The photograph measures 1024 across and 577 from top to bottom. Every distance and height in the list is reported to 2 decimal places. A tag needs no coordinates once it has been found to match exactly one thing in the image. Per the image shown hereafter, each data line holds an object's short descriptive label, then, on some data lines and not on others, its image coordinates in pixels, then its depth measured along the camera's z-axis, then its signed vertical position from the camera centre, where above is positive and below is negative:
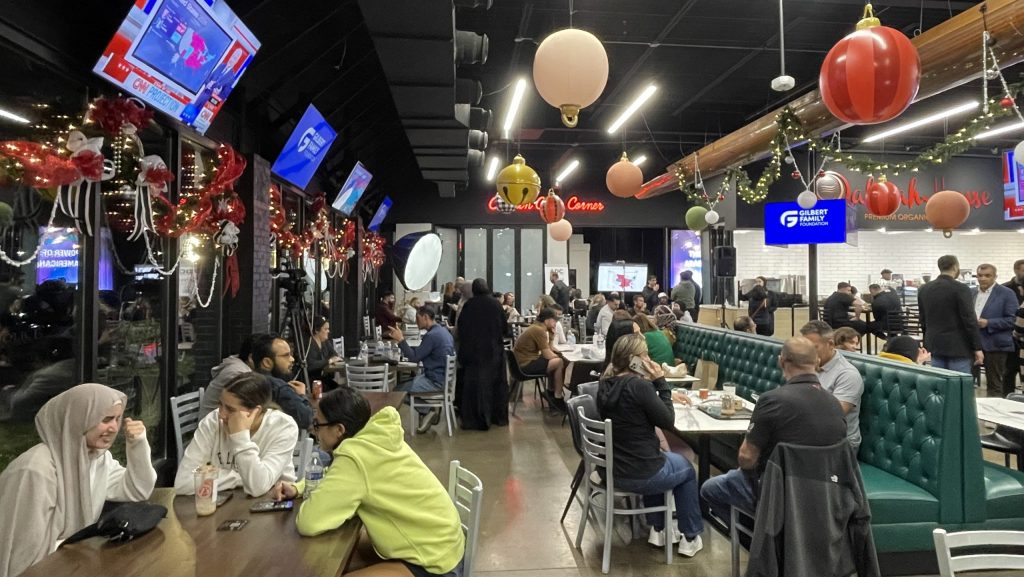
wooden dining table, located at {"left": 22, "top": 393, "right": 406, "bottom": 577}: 1.78 -0.80
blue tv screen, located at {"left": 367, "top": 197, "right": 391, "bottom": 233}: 12.24 +1.61
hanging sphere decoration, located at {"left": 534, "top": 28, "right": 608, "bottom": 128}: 3.45 +1.27
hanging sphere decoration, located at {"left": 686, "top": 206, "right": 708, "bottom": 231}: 10.84 +1.28
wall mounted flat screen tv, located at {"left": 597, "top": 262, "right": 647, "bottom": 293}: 16.08 +0.35
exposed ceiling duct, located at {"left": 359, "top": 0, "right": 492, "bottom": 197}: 4.19 +1.91
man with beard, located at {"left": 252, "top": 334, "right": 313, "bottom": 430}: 3.64 -0.52
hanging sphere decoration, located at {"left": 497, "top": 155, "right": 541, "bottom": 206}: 6.47 +1.13
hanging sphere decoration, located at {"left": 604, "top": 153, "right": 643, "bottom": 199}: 7.38 +1.36
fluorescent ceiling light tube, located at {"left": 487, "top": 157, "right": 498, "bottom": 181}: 12.40 +2.60
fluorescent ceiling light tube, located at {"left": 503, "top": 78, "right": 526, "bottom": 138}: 7.13 +2.44
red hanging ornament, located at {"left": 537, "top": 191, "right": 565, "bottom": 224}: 9.01 +1.22
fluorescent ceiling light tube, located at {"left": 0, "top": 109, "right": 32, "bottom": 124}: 2.87 +0.84
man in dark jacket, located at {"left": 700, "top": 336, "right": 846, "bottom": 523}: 2.71 -0.57
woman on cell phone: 3.44 -0.85
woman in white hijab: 1.99 -0.63
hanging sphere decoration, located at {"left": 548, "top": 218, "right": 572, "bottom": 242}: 11.53 +1.15
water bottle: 2.35 -0.71
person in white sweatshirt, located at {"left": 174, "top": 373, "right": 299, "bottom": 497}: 2.45 -0.64
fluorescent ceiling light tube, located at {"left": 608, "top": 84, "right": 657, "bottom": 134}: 7.87 +2.60
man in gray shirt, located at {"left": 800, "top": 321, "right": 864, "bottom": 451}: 3.69 -0.55
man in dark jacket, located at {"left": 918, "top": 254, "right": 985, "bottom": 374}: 5.57 -0.32
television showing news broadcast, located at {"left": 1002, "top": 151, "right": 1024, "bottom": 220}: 11.78 +1.94
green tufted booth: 3.19 -0.99
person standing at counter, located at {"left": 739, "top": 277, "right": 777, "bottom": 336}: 10.10 -0.33
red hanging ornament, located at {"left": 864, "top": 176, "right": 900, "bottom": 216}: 7.27 +1.08
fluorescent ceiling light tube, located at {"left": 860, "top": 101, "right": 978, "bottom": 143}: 8.05 +2.43
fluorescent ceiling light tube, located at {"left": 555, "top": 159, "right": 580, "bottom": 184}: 12.45 +2.52
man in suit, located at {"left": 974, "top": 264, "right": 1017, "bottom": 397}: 6.55 -0.41
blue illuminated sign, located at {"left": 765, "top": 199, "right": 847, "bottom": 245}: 9.05 +1.01
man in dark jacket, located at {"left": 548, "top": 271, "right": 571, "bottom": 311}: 12.15 -0.04
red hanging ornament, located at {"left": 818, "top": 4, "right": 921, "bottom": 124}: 3.16 +1.12
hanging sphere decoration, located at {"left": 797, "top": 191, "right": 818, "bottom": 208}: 6.83 +1.00
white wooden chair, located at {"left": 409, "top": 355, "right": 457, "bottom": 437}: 6.30 -1.12
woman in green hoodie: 2.03 -0.72
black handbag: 1.98 -0.75
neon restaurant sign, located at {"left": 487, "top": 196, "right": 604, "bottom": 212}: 14.32 +1.99
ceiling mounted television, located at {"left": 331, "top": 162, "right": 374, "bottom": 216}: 8.48 +1.46
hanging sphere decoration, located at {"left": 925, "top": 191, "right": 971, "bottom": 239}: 6.63 +0.85
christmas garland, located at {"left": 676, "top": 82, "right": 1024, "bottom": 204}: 4.50 +1.32
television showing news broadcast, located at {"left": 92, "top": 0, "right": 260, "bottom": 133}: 3.04 +1.32
